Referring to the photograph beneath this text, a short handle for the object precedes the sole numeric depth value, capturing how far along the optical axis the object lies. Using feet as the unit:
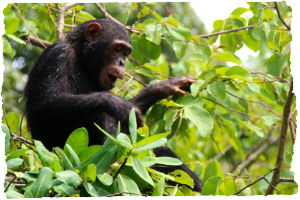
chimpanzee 23.41
